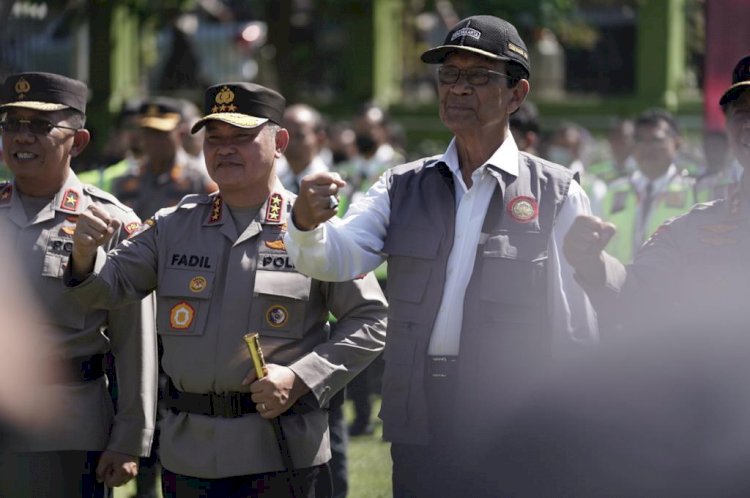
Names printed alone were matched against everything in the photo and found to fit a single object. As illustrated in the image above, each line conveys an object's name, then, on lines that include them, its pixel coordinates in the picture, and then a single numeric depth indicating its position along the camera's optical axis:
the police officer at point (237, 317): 9.98
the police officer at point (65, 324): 10.66
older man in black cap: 9.03
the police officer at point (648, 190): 19.84
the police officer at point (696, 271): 9.41
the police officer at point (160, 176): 18.41
